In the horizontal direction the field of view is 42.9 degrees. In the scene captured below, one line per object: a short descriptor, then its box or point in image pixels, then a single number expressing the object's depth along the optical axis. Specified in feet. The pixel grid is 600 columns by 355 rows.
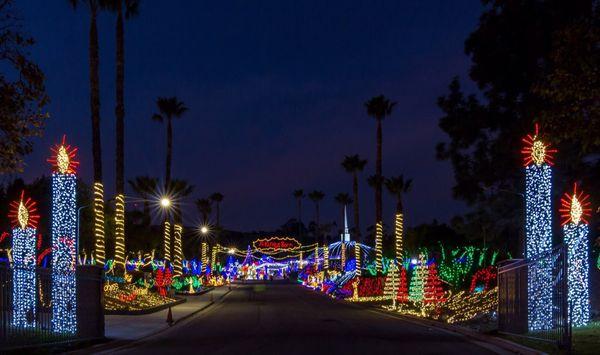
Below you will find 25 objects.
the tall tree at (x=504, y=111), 121.19
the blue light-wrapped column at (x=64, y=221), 85.81
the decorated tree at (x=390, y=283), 139.42
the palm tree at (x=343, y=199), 382.01
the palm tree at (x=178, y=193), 205.98
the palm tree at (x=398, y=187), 192.06
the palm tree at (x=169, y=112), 187.93
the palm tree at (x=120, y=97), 125.49
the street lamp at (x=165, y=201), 141.72
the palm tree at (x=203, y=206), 391.65
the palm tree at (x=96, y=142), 114.32
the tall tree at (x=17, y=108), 40.42
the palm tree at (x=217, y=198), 430.20
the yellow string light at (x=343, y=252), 287.69
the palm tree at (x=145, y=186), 245.76
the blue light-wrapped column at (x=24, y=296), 56.24
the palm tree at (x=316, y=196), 446.19
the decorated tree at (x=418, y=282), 120.00
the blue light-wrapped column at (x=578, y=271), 78.84
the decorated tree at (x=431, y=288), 117.50
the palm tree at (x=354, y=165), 264.93
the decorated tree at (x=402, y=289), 138.21
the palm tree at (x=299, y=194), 507.71
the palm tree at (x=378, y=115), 192.44
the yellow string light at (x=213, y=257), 364.05
